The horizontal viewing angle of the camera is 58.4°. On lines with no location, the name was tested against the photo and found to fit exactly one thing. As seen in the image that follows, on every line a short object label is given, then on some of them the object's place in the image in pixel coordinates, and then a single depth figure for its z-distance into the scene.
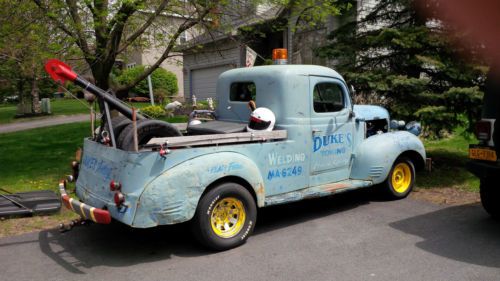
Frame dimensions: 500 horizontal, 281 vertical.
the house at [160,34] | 8.95
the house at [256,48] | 10.78
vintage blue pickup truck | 4.46
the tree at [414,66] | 7.64
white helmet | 5.46
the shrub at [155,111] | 17.74
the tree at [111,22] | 7.58
